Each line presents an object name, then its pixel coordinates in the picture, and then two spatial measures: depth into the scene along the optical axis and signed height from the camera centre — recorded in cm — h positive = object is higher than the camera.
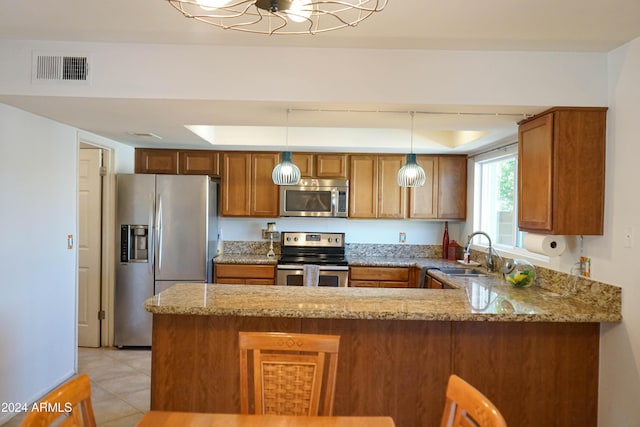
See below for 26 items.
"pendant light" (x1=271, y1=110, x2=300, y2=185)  294 +24
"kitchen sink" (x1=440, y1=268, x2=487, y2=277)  386 -58
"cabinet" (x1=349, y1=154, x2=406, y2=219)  466 +23
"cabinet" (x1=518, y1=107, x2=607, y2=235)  240 +23
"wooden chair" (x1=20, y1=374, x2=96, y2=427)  107 -54
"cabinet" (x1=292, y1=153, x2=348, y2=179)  466 +48
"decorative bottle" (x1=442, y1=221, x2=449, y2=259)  484 -40
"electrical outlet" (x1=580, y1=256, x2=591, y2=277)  249 -33
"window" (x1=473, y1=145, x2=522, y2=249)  371 +13
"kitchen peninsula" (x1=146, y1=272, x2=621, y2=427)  228 -83
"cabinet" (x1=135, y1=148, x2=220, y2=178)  458 +48
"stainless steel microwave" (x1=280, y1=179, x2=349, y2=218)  456 +10
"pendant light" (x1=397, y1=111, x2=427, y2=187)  296 +24
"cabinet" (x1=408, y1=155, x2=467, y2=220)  466 +19
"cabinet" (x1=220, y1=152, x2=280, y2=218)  463 +23
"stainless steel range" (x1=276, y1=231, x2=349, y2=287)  436 -56
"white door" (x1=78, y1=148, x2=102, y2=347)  415 -41
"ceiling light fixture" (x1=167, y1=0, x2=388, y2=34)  197 +94
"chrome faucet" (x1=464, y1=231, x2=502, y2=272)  365 -45
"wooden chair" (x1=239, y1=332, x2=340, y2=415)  157 -61
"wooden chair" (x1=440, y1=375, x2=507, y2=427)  111 -55
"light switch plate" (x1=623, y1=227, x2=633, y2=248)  217 -13
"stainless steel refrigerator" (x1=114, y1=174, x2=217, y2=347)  416 -36
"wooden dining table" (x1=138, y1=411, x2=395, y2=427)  131 -68
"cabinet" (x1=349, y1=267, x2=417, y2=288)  440 -71
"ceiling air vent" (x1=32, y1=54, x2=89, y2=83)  243 +78
